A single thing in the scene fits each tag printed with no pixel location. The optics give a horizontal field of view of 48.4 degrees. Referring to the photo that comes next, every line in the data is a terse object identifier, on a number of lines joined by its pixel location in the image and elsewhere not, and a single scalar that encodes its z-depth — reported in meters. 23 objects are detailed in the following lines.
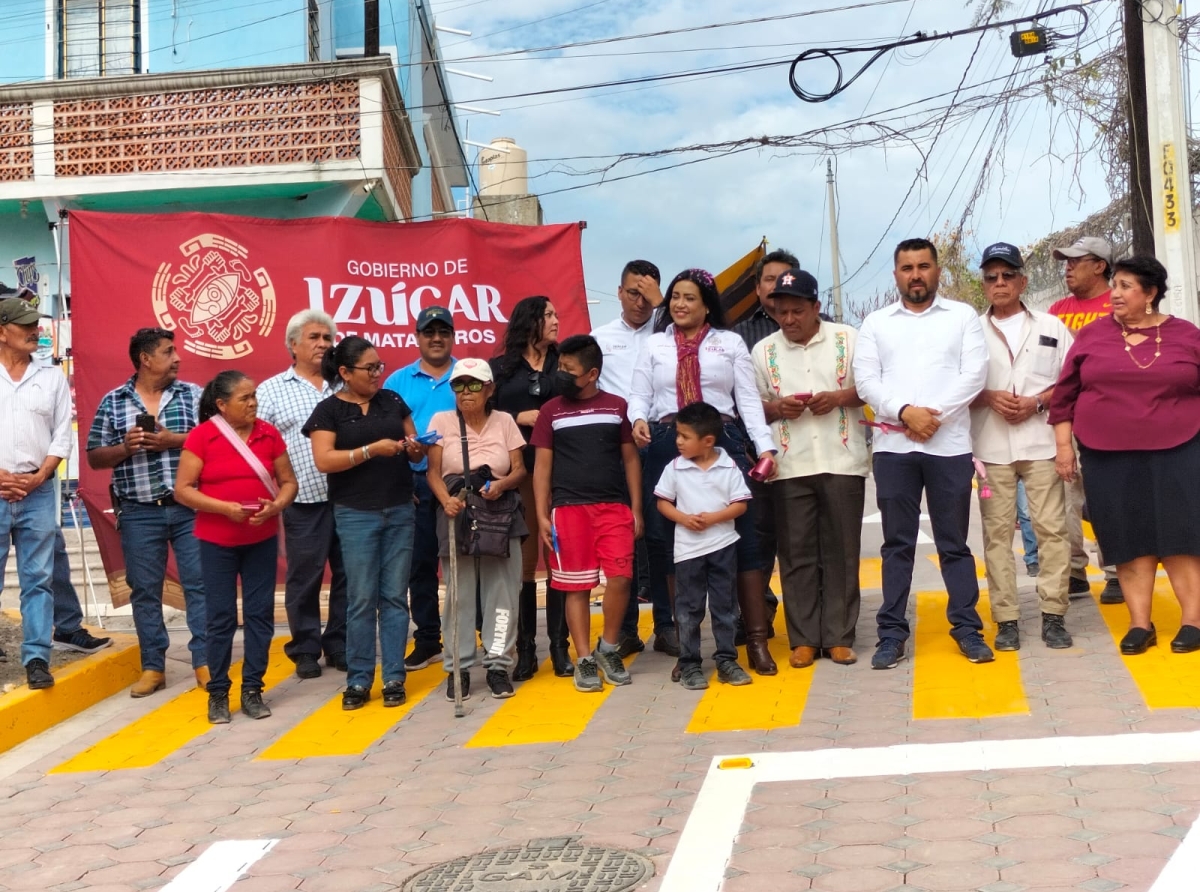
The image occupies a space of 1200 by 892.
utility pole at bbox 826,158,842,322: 46.44
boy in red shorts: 6.85
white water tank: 28.12
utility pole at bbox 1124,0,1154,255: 10.07
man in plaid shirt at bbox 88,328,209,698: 7.47
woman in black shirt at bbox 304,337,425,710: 6.86
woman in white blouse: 6.95
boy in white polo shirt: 6.69
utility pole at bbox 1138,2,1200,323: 9.12
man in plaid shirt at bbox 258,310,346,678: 7.71
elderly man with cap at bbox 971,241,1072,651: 6.92
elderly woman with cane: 6.82
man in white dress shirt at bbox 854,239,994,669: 6.73
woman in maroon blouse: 6.55
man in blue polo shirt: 7.62
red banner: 9.07
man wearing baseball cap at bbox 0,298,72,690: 7.12
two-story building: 14.81
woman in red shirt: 6.89
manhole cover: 4.19
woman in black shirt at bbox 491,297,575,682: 7.38
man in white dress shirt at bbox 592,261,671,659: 7.75
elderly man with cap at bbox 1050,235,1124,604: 7.88
